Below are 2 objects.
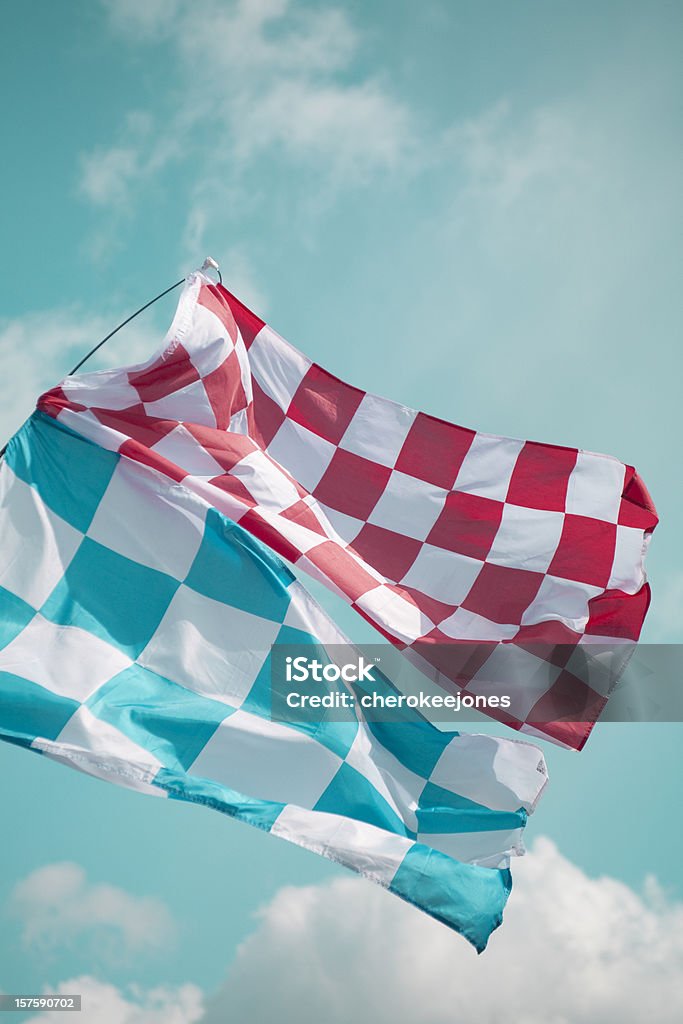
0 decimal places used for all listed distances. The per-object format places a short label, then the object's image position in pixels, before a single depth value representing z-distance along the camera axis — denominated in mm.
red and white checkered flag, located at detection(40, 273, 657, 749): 7090
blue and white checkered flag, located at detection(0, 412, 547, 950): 5582
